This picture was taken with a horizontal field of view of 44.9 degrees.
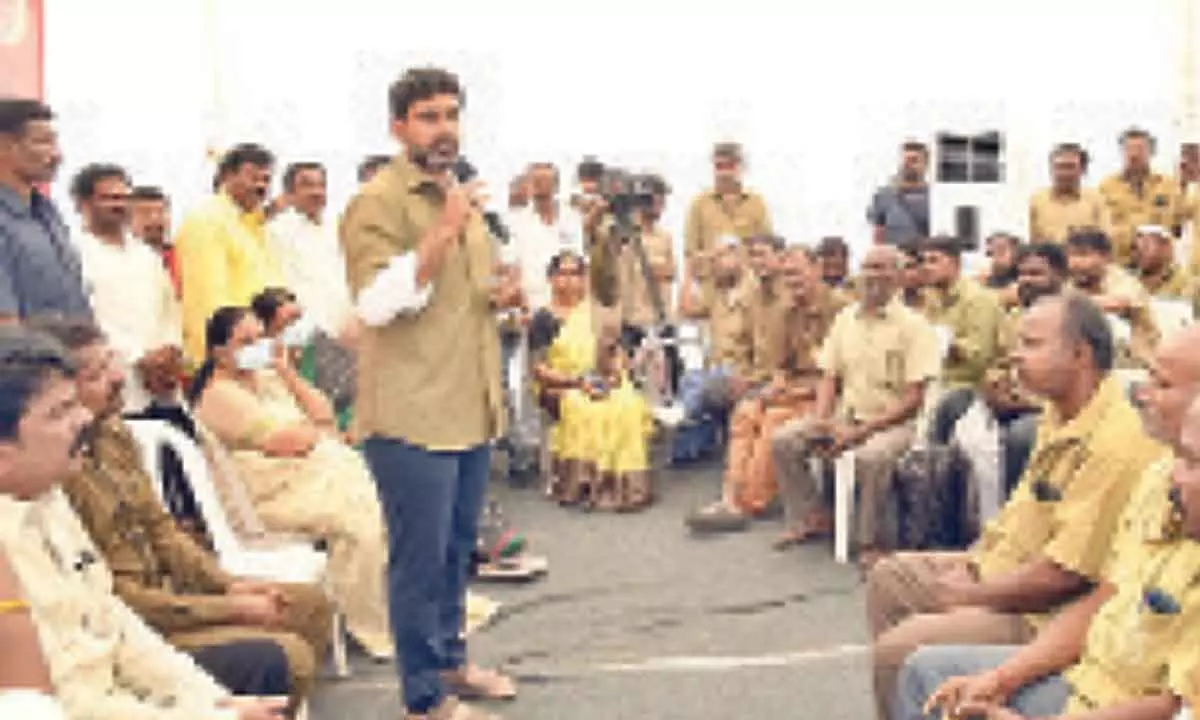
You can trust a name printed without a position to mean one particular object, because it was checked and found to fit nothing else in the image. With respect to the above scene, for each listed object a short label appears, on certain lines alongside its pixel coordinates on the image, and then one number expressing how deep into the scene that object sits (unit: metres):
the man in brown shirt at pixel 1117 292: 4.74
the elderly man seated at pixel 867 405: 4.93
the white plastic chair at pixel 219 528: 3.53
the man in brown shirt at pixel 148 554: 2.74
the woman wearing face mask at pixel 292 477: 4.01
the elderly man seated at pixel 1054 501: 2.45
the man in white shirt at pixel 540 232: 7.43
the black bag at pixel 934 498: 4.84
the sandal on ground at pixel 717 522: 5.55
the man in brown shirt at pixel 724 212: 7.67
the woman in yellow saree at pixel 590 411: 6.04
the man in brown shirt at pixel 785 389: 5.74
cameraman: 6.52
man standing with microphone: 2.92
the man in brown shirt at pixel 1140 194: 7.13
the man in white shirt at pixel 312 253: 5.45
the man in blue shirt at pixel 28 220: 3.26
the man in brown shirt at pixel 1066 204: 6.79
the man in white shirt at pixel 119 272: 4.27
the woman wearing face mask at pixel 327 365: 5.32
